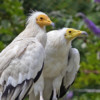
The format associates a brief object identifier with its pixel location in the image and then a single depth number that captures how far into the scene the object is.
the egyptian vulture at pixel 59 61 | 10.56
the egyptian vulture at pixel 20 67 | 9.48
